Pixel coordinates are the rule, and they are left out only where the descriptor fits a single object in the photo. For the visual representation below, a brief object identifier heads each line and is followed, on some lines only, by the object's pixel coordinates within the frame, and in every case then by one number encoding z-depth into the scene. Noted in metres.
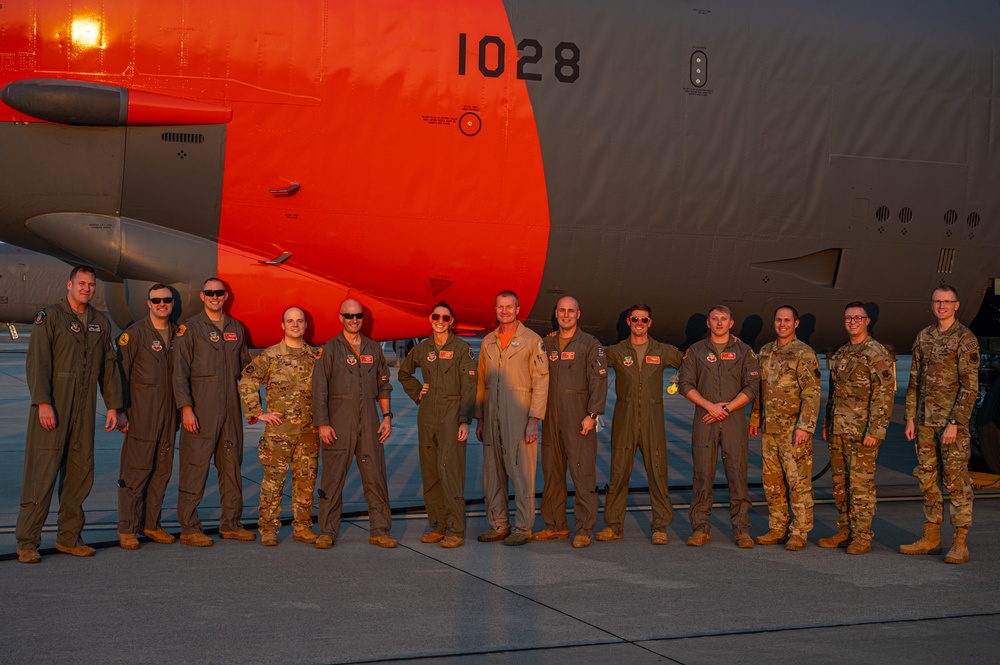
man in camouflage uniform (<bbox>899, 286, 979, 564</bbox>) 7.49
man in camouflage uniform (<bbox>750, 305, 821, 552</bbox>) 7.68
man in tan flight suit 7.74
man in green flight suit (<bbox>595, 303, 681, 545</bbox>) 7.88
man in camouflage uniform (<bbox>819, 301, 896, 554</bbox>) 7.59
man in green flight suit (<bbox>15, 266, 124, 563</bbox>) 6.99
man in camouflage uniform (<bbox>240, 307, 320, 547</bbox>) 7.50
